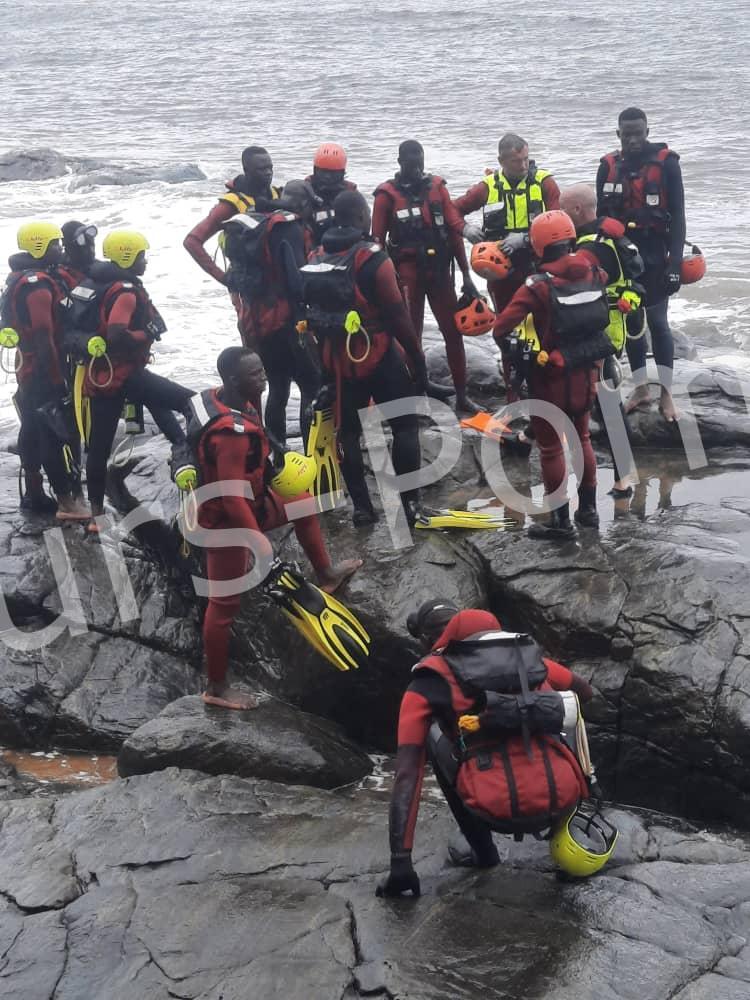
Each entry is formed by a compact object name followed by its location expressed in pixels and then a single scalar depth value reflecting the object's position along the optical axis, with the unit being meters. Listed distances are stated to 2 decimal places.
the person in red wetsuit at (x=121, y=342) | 6.71
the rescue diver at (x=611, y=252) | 6.29
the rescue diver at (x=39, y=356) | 6.83
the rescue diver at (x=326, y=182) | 7.31
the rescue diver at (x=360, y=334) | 5.97
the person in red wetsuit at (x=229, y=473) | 5.30
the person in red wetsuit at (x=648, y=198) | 6.82
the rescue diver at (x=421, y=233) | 7.24
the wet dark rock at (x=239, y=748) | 5.44
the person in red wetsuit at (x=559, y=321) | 5.71
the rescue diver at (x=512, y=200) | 7.07
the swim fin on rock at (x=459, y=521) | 6.55
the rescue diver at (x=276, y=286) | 6.88
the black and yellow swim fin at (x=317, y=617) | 5.75
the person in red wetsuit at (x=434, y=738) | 4.12
